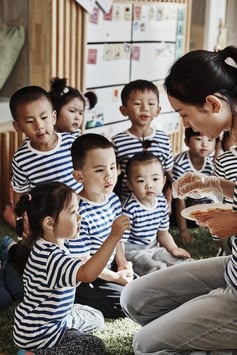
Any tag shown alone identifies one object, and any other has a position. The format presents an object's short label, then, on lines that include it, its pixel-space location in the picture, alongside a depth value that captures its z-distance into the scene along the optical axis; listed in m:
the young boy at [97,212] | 1.96
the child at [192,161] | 2.69
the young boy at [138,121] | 2.58
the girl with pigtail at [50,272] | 1.57
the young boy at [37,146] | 2.27
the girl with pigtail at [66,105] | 2.56
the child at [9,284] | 1.97
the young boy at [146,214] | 2.27
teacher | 1.47
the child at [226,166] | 2.34
